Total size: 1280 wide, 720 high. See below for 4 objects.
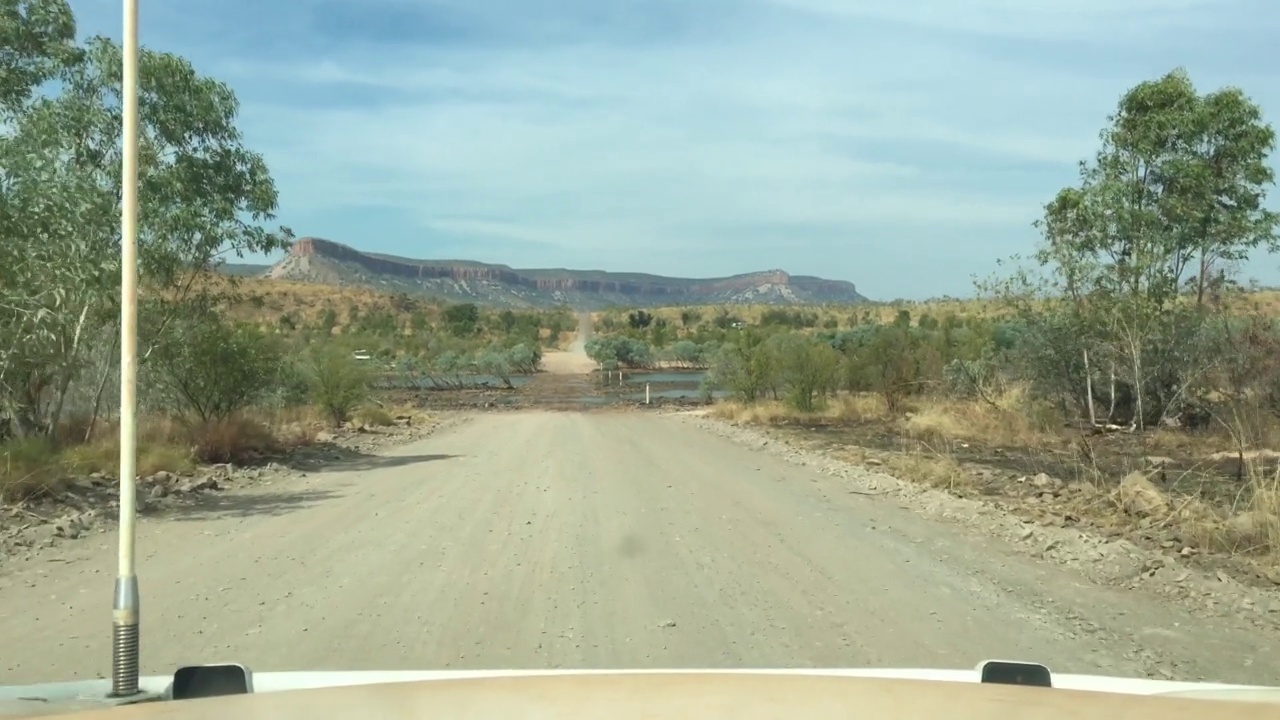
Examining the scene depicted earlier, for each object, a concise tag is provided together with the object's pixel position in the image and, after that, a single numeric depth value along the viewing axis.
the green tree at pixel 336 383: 34.56
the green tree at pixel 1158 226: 28.41
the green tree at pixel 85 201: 15.09
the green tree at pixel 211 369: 22.88
